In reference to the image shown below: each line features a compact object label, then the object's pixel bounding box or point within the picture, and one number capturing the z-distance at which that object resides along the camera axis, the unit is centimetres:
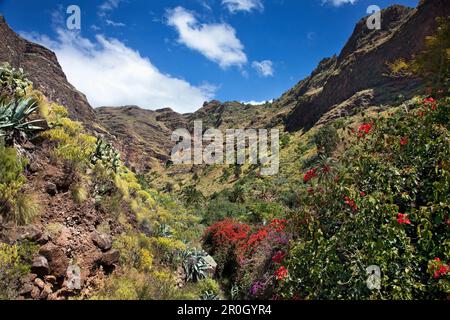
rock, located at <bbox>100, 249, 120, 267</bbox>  619
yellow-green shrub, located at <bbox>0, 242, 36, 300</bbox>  433
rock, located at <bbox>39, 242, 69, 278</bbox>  514
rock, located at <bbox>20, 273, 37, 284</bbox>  461
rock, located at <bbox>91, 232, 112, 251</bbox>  630
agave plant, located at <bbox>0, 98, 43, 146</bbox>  609
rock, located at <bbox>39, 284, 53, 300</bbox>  482
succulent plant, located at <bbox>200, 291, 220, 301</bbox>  816
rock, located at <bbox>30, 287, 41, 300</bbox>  467
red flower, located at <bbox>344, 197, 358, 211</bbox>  545
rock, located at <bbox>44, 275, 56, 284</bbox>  504
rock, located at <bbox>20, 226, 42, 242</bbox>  509
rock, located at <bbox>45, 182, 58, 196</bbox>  626
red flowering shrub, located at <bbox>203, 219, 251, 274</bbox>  1131
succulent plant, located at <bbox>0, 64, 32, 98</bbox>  731
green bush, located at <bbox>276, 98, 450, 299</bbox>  445
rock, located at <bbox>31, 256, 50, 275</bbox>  485
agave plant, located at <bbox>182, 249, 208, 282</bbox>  902
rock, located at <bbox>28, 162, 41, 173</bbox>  628
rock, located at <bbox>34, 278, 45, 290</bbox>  482
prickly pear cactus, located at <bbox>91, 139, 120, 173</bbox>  855
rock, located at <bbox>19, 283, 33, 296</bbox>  451
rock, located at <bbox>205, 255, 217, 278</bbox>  999
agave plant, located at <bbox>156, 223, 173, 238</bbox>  996
